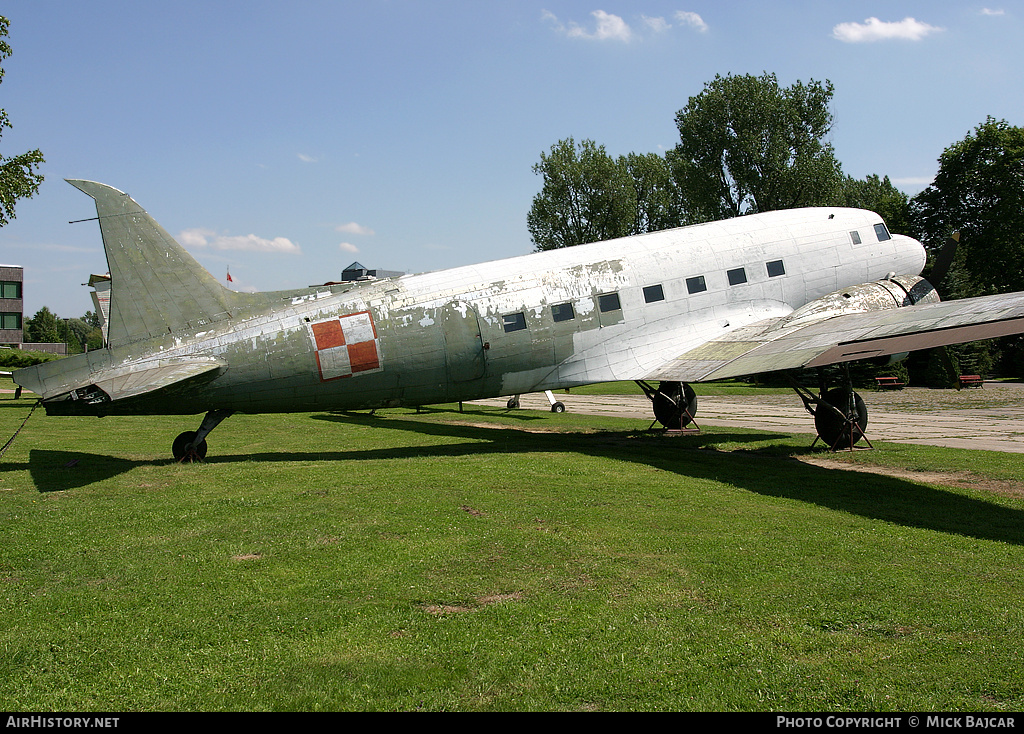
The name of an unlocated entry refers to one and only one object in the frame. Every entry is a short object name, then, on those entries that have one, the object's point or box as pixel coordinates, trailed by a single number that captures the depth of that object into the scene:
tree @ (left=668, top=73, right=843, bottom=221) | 60.50
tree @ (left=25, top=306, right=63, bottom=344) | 154.50
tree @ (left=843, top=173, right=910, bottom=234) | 64.44
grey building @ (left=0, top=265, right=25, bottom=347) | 91.31
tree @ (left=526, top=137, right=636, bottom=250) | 77.19
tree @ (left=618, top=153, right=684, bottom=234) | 81.56
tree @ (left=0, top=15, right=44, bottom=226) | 32.47
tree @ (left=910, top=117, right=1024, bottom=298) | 57.66
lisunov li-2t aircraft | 14.00
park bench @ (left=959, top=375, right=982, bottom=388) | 38.16
